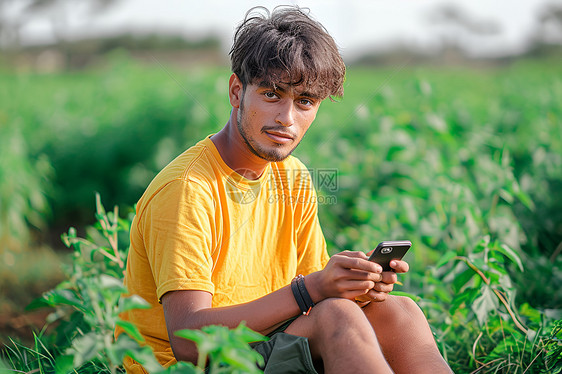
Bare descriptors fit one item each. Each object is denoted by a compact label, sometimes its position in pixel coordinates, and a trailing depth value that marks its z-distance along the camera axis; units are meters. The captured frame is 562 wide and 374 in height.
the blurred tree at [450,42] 29.92
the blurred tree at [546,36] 25.41
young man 1.64
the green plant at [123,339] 1.19
